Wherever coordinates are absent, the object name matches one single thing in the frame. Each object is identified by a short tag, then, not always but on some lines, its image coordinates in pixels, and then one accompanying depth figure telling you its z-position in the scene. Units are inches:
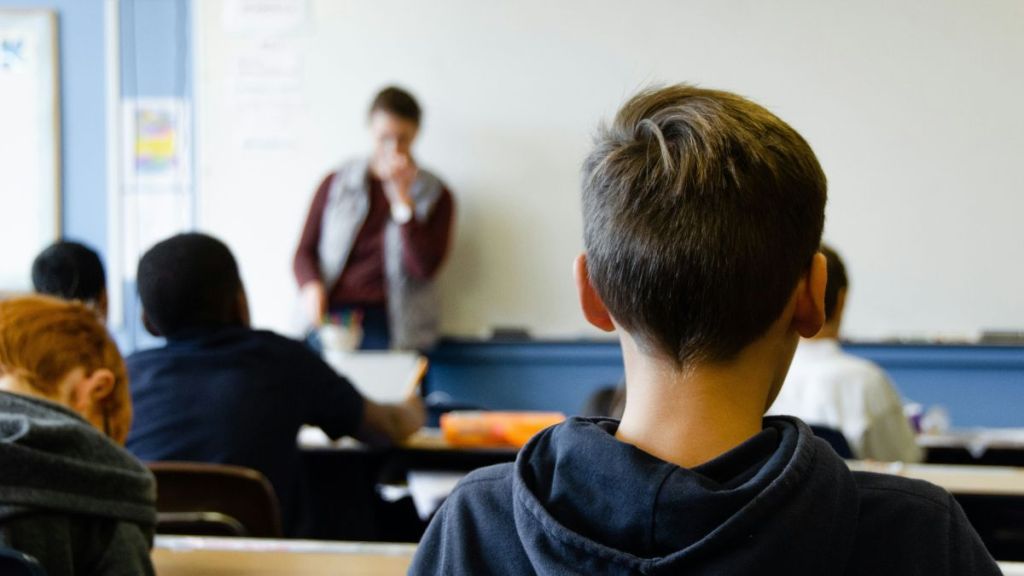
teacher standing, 174.9
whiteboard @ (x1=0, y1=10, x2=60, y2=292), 194.9
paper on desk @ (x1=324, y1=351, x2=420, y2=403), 127.8
